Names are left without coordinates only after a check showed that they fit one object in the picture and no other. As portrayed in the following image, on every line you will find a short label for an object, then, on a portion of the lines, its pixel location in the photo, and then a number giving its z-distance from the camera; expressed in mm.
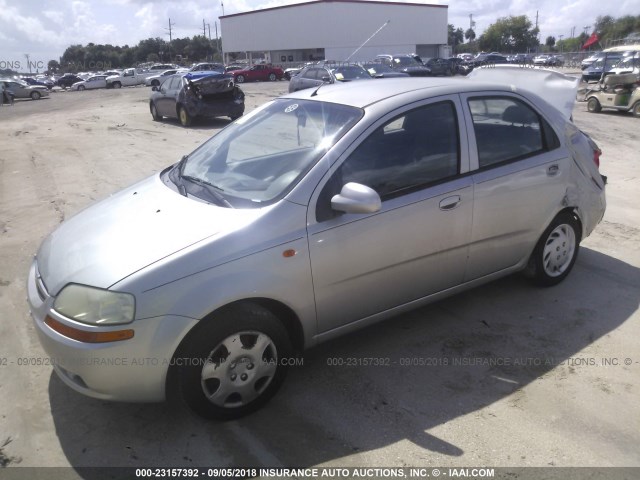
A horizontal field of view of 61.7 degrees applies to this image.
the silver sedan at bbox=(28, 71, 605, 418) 2676
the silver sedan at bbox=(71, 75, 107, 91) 46594
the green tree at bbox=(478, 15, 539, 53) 89000
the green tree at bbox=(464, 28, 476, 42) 123012
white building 68750
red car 47906
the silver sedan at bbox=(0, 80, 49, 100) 34512
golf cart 16797
